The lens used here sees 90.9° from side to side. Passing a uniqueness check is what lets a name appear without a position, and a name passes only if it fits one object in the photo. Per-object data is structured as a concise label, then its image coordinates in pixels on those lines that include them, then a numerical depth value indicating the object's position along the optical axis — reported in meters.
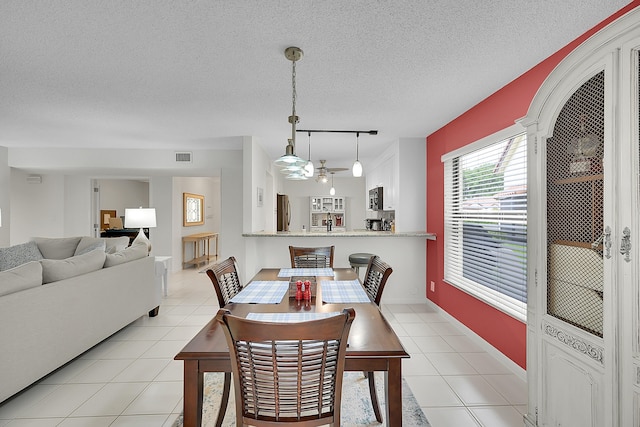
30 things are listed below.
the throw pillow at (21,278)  2.08
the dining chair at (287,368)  1.06
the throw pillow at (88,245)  3.77
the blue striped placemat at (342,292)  1.98
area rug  1.96
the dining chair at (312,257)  3.28
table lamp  4.66
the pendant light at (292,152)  2.12
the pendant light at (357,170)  3.94
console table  7.38
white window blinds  2.56
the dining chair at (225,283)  1.88
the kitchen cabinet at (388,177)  4.81
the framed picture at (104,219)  8.43
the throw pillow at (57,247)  3.90
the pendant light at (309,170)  3.13
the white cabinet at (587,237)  1.26
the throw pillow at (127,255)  3.22
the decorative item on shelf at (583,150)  1.45
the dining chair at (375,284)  1.98
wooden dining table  1.25
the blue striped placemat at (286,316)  1.57
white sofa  2.06
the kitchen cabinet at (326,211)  9.10
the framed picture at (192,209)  7.43
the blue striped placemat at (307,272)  2.78
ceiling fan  5.48
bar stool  4.02
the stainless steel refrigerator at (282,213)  7.46
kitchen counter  4.21
